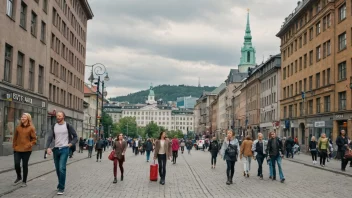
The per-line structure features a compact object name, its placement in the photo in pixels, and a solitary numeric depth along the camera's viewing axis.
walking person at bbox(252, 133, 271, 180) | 19.41
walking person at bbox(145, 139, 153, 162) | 32.72
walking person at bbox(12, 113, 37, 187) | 13.08
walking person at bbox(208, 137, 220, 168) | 25.58
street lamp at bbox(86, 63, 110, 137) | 42.66
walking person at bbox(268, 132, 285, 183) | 17.89
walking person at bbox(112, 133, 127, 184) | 16.50
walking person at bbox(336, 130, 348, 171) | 23.52
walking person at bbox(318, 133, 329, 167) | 26.00
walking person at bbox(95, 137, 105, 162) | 31.81
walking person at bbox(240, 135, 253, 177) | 19.73
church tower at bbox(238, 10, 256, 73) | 132.38
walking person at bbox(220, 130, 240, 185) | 16.17
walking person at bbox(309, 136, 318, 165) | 30.00
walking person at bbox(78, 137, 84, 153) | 45.52
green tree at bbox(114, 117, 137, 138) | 185.00
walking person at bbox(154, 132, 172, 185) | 16.48
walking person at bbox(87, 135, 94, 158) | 36.60
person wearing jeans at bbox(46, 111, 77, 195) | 12.23
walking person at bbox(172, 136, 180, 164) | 30.08
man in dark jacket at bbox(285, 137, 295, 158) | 39.22
